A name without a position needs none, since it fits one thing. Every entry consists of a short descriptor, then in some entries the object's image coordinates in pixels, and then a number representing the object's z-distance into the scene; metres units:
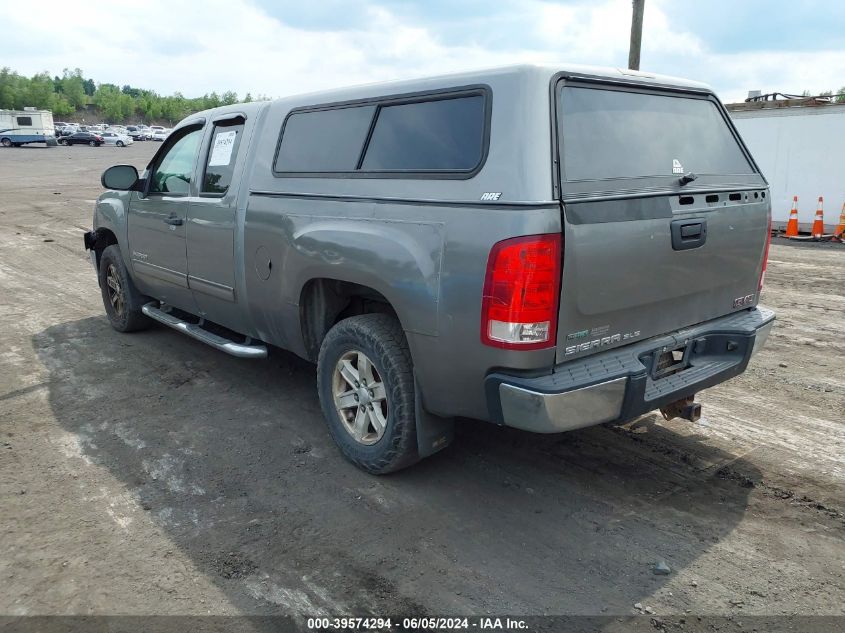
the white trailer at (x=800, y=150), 15.32
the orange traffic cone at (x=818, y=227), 13.84
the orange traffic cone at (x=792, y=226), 14.29
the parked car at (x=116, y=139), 58.19
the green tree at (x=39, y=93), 103.75
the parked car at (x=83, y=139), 56.41
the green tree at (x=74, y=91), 118.06
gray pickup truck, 3.03
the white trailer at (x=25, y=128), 52.56
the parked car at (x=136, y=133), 72.56
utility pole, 15.58
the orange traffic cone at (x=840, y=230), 13.68
